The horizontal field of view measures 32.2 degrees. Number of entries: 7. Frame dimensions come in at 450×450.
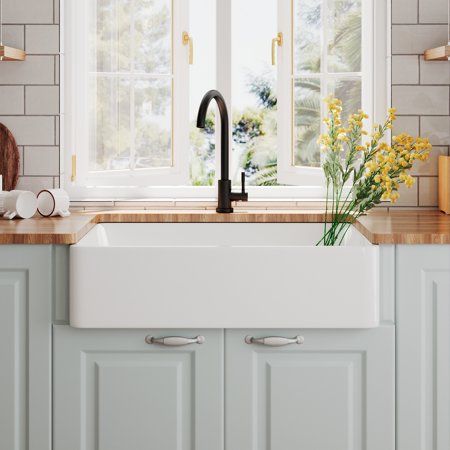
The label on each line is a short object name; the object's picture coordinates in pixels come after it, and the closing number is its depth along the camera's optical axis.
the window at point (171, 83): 2.79
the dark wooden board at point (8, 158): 2.73
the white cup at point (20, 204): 2.38
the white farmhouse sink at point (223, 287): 1.94
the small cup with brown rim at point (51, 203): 2.47
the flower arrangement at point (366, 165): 2.21
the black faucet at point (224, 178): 2.62
